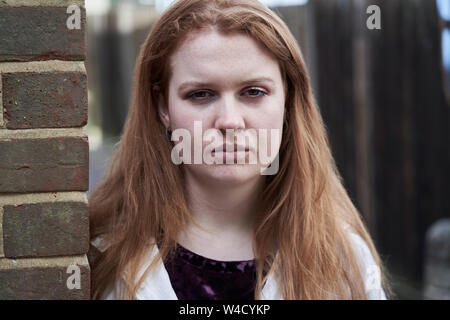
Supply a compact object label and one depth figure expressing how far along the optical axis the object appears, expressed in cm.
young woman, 166
